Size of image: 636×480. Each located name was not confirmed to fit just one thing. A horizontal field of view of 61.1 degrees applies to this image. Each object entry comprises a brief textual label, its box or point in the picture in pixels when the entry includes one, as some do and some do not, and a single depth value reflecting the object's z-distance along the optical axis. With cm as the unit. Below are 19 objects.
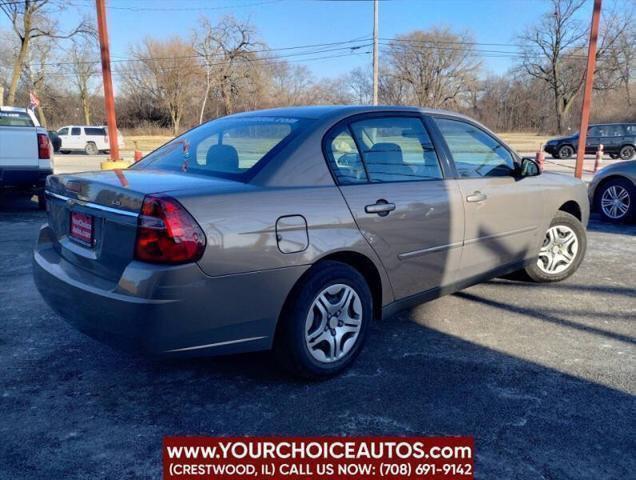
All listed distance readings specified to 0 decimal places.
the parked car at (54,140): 971
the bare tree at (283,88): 5578
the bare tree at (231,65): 5459
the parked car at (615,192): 814
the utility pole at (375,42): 2681
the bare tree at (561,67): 6241
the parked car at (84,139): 3142
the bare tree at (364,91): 6378
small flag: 1770
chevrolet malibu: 252
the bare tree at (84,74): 5531
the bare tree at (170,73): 5522
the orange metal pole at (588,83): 1288
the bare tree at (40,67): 4600
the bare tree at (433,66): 6431
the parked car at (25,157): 828
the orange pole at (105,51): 1012
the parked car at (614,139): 2658
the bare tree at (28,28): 3653
